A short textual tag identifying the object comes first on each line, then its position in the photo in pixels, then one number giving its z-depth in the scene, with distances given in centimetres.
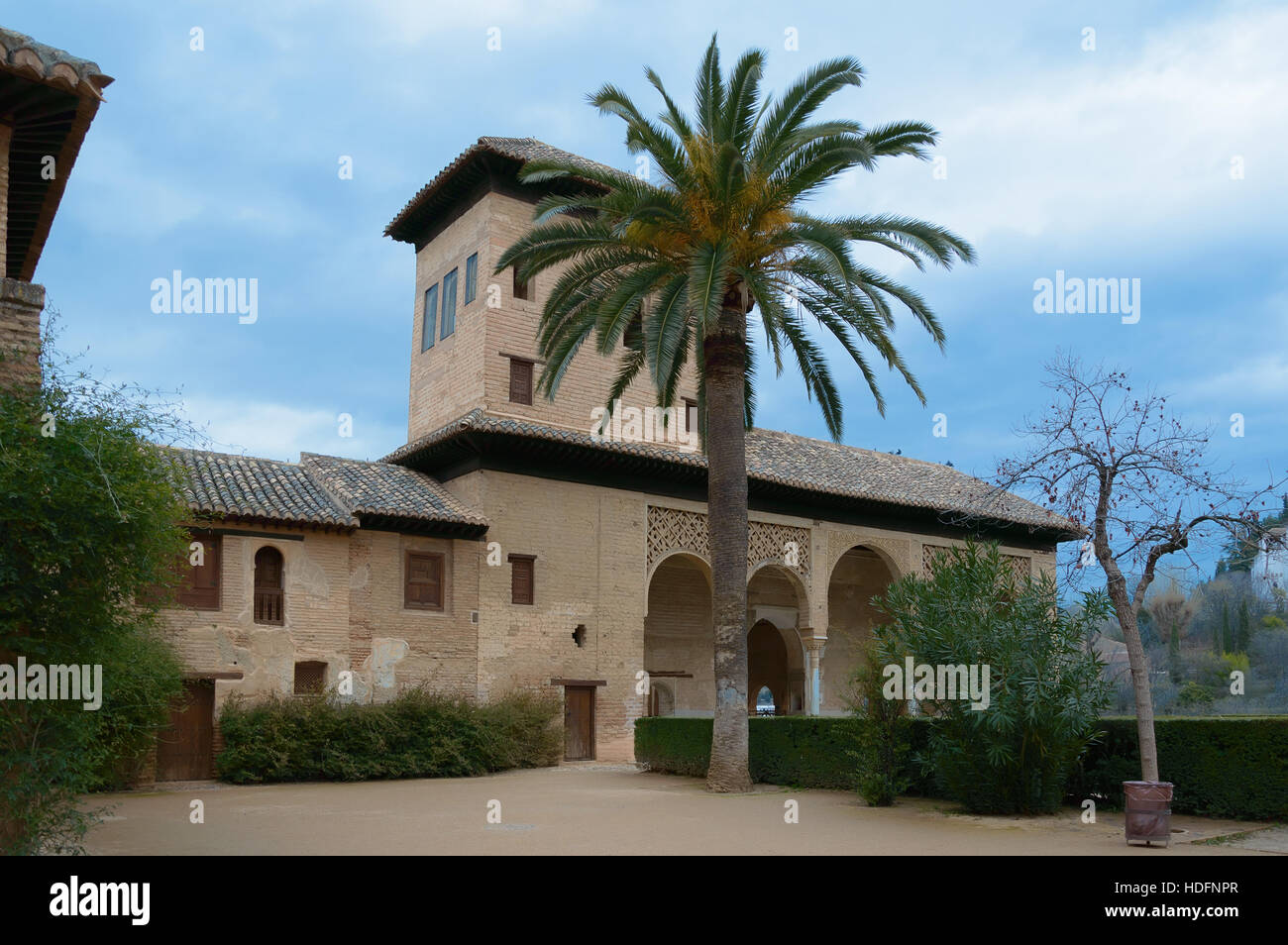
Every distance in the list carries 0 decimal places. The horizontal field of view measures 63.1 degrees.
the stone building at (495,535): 1833
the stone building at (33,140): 765
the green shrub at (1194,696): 4028
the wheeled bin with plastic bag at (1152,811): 975
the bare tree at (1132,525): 1170
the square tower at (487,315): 2227
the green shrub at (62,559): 689
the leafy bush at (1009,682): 1180
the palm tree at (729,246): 1476
